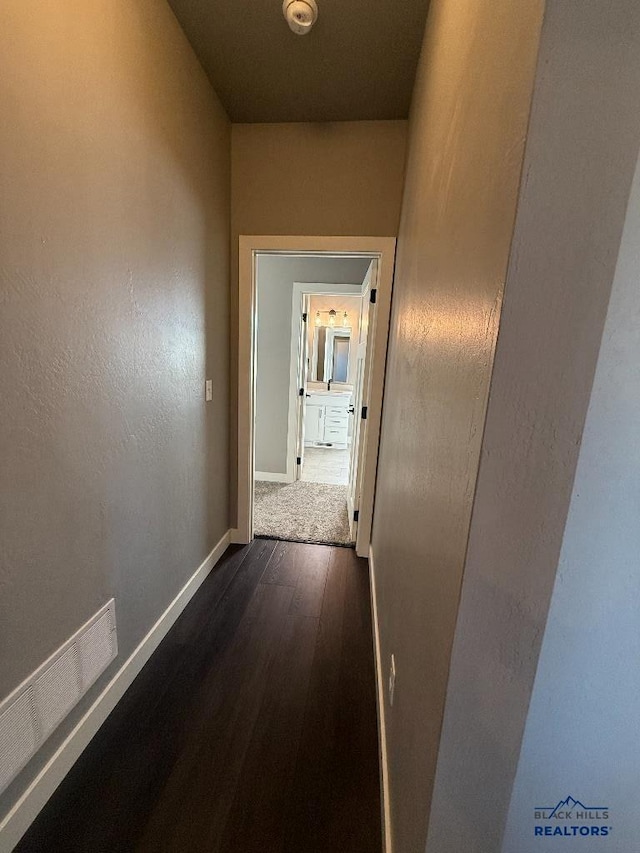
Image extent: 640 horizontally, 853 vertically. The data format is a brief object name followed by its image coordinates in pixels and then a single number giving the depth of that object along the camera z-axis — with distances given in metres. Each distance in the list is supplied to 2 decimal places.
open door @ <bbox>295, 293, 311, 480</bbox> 3.56
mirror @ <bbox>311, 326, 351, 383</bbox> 5.10
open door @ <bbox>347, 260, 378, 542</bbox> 2.39
